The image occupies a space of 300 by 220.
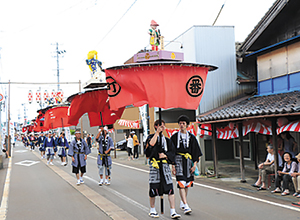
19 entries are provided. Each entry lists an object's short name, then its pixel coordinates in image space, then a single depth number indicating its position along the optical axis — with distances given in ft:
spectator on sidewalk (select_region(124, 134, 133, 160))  79.30
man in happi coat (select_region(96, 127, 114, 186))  38.22
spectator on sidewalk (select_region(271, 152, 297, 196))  30.65
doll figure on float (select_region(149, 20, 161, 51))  38.37
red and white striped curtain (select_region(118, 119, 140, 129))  88.33
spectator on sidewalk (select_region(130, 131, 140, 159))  81.35
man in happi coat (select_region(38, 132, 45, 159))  97.12
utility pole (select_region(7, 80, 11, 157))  99.95
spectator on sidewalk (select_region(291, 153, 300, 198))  29.23
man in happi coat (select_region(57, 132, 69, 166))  66.69
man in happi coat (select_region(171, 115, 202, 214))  23.03
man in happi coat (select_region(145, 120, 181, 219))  22.15
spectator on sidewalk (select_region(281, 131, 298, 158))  35.60
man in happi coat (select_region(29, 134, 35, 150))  139.61
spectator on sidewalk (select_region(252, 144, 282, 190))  34.42
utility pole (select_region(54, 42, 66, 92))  173.06
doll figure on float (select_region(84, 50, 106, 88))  59.11
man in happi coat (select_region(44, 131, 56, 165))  70.74
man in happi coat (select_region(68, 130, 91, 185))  38.34
